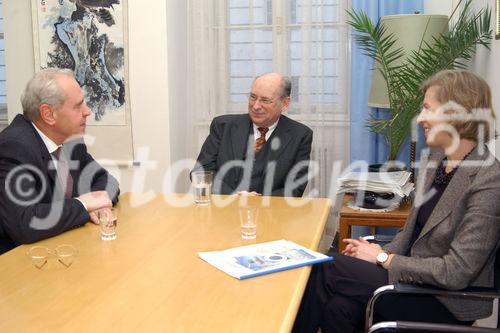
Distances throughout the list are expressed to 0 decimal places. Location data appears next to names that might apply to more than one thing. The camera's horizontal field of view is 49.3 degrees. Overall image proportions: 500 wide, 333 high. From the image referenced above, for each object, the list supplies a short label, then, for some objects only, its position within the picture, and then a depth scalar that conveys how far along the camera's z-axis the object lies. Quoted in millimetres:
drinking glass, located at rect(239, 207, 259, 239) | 1841
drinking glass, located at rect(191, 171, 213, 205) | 2338
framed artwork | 3615
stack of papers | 2898
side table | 2846
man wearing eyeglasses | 3109
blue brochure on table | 1499
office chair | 1499
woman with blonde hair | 1675
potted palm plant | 2941
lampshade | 3059
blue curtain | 3494
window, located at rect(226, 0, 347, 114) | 3639
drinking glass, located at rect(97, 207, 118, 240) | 1807
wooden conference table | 1188
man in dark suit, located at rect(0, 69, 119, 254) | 1844
